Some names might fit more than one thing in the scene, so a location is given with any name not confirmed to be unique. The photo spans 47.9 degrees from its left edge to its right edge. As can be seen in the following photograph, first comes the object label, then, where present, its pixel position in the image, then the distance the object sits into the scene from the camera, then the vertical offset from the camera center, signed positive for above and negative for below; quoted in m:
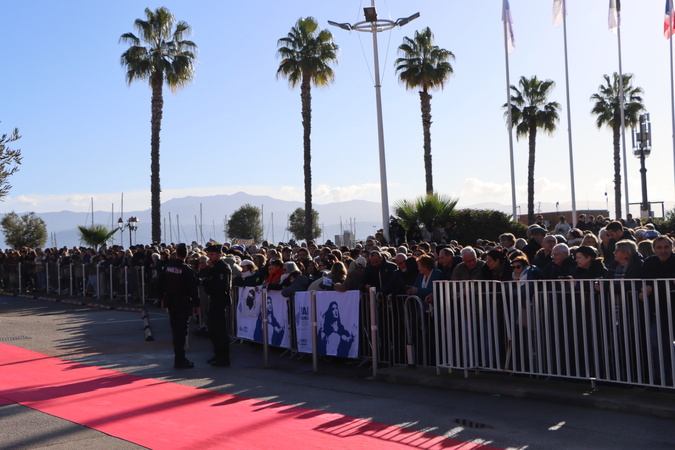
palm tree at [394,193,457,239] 26.27 +1.36
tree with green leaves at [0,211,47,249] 58.09 +2.69
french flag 35.16 +10.41
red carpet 7.06 -1.71
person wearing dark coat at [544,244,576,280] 9.52 -0.24
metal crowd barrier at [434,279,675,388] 7.86 -0.96
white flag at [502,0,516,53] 36.31 +10.80
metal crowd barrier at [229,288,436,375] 10.53 -1.16
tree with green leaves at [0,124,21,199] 21.03 +3.00
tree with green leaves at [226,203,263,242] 80.00 +3.47
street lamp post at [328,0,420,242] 22.06 +5.76
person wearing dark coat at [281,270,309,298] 12.53 -0.50
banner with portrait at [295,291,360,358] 11.35 -1.08
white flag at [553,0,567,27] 37.34 +11.60
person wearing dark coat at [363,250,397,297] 11.46 -0.30
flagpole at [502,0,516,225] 34.81 +6.68
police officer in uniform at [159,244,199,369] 12.04 -0.52
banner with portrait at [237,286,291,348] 12.97 -1.11
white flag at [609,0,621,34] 38.09 +11.40
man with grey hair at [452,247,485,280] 10.19 -0.28
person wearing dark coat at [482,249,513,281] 10.06 -0.28
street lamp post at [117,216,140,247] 39.46 +1.98
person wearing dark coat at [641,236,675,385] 7.70 -0.67
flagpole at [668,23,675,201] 39.28 +7.68
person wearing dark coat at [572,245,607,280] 9.02 -0.25
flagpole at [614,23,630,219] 38.12 +5.58
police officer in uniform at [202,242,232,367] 12.21 -0.75
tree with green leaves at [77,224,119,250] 33.88 +1.20
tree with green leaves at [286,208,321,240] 78.75 +3.12
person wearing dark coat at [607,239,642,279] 8.80 -0.19
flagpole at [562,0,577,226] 37.34 +6.37
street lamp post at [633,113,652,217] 40.97 +5.31
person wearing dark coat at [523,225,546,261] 13.34 +0.07
